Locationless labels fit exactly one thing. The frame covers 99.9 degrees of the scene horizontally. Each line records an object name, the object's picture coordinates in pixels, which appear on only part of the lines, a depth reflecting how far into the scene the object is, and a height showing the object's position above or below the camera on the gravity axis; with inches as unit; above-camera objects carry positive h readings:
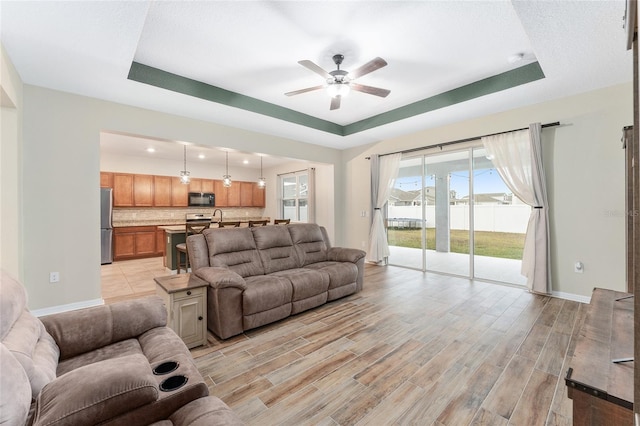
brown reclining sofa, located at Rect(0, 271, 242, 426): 34.4 -26.0
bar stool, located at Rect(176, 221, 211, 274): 192.7 -14.1
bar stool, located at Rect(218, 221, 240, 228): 218.5 -8.7
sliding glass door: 176.4 -3.9
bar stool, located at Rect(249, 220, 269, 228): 239.5 -7.8
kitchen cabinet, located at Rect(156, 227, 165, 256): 286.2 -29.0
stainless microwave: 319.0 +17.8
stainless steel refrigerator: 243.8 -10.8
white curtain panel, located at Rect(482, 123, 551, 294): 150.3 +14.1
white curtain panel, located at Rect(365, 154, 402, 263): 225.6 +10.6
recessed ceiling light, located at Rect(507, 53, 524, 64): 118.6 +69.2
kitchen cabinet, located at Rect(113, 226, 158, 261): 262.1 -28.4
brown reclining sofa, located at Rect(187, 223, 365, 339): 105.3 -29.3
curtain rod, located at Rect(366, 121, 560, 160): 147.8 +48.8
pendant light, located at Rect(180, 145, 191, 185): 254.8 +34.8
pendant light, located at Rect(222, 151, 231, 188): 271.0 +33.8
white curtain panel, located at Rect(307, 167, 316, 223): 296.8 +19.0
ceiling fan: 107.6 +57.1
